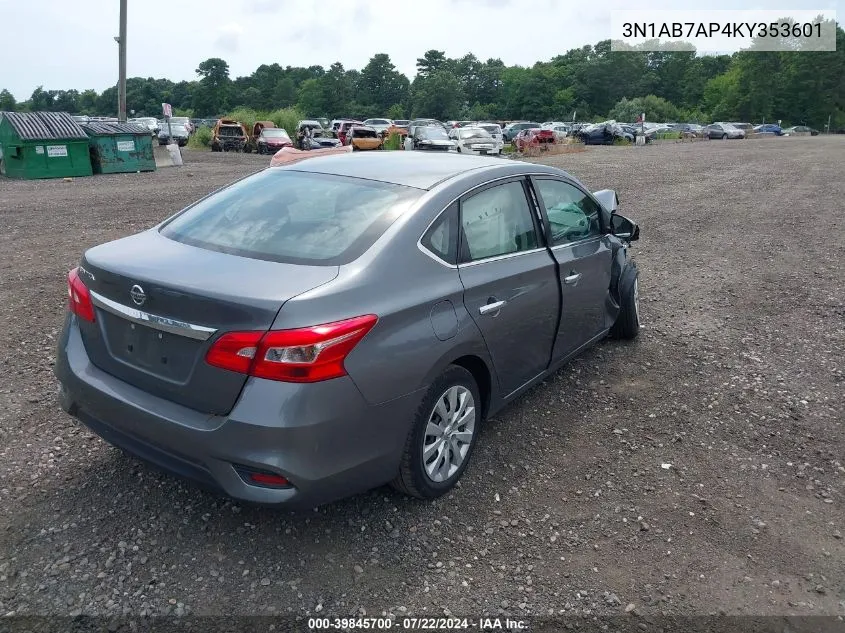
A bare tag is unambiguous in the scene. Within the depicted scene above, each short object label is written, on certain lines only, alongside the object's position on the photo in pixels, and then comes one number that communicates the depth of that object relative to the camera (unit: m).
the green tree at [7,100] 121.24
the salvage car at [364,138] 31.10
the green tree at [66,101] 133.62
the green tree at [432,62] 133.62
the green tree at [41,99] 130.70
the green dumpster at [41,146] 17.77
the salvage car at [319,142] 30.66
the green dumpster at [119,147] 19.27
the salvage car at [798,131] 67.36
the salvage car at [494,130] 30.62
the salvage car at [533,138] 31.02
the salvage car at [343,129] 34.17
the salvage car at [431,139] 26.47
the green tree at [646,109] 83.88
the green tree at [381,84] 122.44
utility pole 23.42
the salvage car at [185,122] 44.24
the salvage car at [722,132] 53.22
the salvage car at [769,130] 62.56
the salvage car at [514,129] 43.16
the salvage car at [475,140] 27.64
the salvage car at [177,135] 37.19
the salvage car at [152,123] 45.33
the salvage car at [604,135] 44.44
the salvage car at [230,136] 32.81
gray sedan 2.62
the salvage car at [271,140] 30.98
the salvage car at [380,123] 47.08
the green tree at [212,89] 112.81
